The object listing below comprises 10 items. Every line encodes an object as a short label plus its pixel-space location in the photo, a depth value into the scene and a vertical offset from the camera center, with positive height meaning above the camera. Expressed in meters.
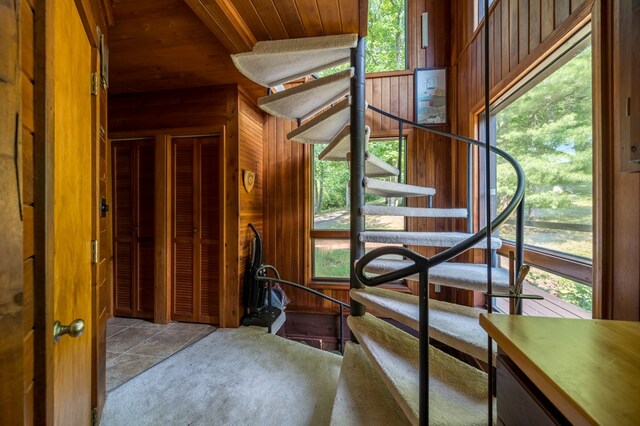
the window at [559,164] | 1.32 +0.27
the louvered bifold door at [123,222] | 2.87 -0.12
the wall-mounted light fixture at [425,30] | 3.06 +2.13
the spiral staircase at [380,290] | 1.08 -0.40
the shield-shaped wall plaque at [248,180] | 2.82 +0.35
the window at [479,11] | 2.48 +1.94
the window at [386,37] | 3.20 +2.18
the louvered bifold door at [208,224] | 2.78 -0.14
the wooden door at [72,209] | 0.80 +0.01
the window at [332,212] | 3.17 -0.01
